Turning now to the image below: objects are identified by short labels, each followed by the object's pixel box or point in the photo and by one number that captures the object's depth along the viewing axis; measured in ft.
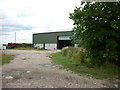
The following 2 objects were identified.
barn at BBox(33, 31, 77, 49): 82.85
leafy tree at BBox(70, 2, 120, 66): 15.28
